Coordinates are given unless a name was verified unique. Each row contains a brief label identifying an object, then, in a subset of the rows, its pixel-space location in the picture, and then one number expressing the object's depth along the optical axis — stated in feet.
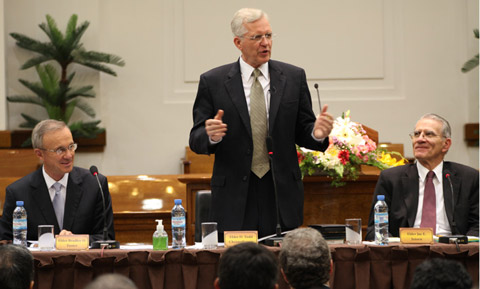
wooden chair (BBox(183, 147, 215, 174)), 46.99
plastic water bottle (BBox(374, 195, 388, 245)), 21.28
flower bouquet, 30.75
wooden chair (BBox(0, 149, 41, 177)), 46.06
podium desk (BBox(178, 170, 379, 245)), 31.89
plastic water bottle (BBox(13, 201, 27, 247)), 22.10
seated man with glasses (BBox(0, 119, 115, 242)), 24.04
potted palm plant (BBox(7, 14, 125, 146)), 49.16
